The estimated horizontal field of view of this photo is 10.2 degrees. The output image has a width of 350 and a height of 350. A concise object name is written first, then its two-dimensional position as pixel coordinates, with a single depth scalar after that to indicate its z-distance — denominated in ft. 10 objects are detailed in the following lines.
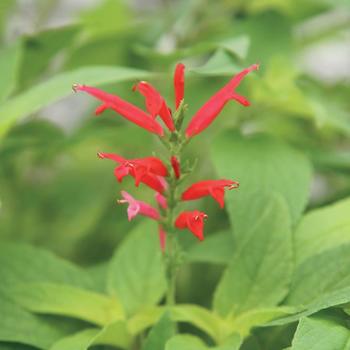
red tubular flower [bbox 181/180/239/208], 2.15
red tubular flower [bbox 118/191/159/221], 2.13
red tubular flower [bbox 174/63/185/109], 2.17
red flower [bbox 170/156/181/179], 2.15
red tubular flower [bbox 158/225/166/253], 2.24
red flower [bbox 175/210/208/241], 2.13
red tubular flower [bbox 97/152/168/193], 2.11
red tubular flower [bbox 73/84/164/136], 2.18
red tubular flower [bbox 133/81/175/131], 2.15
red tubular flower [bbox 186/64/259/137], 2.19
